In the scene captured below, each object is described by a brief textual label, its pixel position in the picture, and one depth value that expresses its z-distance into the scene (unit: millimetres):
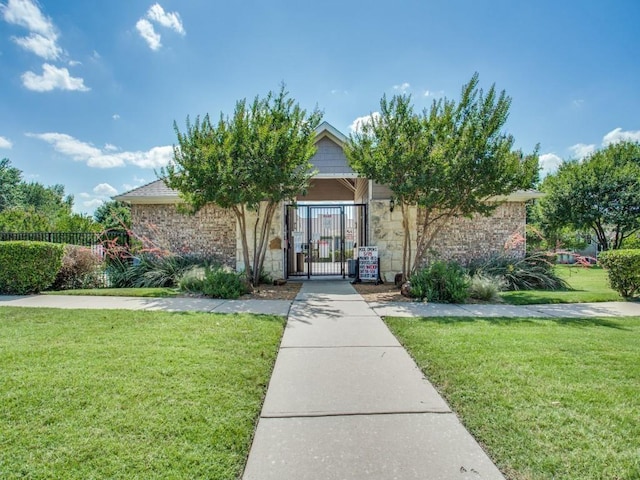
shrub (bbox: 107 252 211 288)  10281
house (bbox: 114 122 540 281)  11648
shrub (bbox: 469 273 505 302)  7935
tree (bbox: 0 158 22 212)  37906
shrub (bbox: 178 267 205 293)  8597
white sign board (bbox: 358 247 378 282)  10991
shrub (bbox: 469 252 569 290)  10227
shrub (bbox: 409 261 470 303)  7605
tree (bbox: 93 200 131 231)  32094
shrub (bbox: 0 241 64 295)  8320
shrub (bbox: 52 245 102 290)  9602
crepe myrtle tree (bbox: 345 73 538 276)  8422
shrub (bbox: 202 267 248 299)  8020
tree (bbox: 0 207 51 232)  18250
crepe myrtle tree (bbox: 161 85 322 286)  8281
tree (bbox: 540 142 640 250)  17953
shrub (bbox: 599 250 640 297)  7922
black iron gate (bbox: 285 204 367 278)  12508
